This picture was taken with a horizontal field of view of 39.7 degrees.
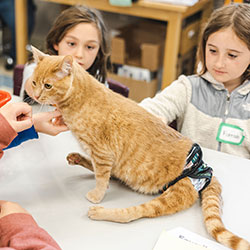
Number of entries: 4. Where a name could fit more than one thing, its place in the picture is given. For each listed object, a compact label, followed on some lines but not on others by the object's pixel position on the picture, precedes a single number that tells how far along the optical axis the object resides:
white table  0.89
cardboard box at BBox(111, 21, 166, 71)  3.03
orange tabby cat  1.00
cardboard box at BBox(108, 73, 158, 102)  3.02
